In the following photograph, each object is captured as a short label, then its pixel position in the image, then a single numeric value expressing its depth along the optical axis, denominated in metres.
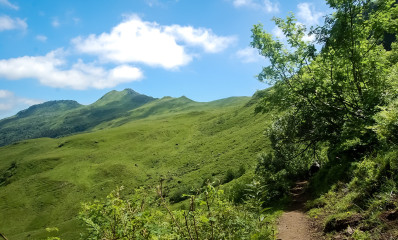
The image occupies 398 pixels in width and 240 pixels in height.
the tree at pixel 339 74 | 14.19
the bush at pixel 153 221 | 5.05
